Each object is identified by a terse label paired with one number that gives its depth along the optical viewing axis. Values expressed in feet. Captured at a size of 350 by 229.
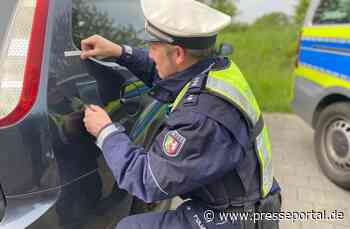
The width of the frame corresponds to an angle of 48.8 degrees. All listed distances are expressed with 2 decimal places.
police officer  4.26
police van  10.86
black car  4.59
